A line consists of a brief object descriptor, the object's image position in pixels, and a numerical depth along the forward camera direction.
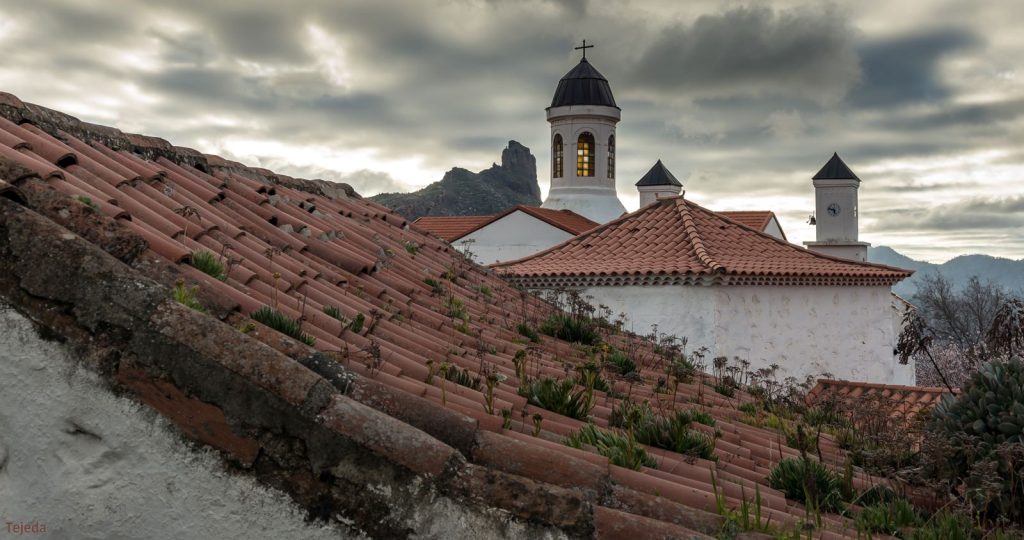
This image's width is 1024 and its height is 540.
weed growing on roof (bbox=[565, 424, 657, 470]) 4.07
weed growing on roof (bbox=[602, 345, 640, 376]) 6.79
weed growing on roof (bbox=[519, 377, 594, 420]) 4.91
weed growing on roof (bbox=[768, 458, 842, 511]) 4.55
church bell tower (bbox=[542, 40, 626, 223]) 40.50
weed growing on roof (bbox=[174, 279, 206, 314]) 3.64
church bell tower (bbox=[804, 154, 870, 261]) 53.06
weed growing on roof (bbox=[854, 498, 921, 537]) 4.20
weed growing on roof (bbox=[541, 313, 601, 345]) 7.98
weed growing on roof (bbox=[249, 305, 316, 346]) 4.05
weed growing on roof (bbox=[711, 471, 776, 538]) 3.37
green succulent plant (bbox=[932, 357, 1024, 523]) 4.47
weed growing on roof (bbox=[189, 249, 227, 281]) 4.35
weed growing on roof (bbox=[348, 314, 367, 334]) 4.83
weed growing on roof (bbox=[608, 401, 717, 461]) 4.79
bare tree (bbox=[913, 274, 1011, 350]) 46.53
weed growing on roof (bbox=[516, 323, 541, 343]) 7.30
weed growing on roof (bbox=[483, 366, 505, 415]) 4.24
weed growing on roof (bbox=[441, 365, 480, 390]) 4.73
